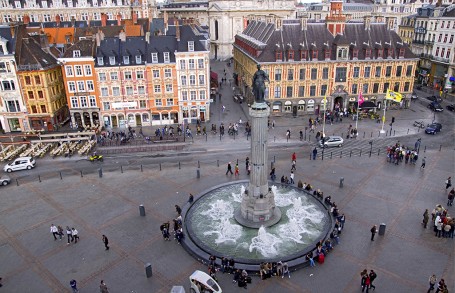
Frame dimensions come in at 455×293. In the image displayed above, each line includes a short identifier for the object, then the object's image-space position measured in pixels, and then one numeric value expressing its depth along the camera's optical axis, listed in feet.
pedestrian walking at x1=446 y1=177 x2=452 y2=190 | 126.41
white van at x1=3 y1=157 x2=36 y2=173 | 151.53
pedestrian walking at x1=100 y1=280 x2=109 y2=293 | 81.20
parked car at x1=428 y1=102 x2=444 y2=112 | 222.07
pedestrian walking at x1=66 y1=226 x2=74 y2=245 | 102.32
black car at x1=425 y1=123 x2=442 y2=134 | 185.88
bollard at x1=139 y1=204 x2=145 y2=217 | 114.73
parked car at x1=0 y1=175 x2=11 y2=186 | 140.05
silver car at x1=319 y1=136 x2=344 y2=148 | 169.27
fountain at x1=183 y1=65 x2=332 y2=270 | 95.14
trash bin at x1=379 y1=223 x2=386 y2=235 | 101.35
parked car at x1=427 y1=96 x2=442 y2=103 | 239.09
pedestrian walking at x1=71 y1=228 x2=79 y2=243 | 102.58
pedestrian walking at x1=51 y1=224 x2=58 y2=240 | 103.65
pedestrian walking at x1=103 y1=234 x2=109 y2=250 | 98.37
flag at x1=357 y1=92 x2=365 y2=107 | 193.73
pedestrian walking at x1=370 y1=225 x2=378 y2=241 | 98.43
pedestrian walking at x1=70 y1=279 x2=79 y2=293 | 81.89
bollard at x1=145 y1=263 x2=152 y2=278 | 88.43
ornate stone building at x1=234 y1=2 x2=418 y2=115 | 207.62
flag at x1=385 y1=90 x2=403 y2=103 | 184.09
